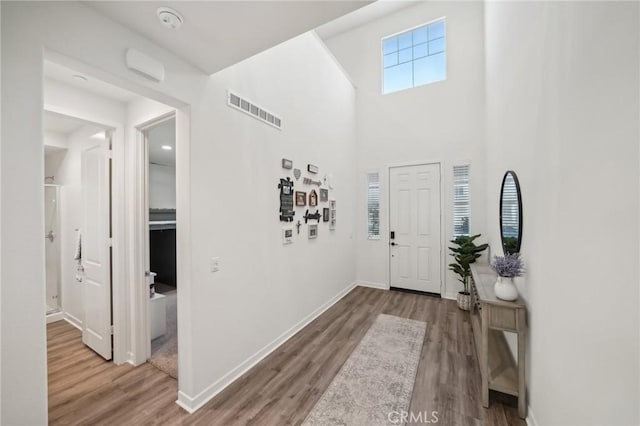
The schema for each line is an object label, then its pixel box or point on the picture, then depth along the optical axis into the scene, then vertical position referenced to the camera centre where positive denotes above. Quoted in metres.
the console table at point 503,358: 1.77 -1.05
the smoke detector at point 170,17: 1.33 +1.09
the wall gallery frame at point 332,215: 3.98 -0.07
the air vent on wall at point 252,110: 2.20 +1.00
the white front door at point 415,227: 4.37 -0.31
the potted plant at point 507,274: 1.83 -0.48
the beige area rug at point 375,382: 1.79 -1.50
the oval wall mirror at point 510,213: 2.09 -0.04
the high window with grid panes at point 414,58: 4.50 +2.93
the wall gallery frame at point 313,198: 3.39 +0.18
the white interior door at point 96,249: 2.42 -0.38
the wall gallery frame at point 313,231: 3.38 -0.29
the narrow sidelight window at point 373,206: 4.92 +0.09
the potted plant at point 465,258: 3.68 -0.73
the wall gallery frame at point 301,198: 3.10 +0.16
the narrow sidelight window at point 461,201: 4.16 +0.15
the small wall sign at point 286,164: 2.85 +0.56
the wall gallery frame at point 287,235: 2.87 -0.29
